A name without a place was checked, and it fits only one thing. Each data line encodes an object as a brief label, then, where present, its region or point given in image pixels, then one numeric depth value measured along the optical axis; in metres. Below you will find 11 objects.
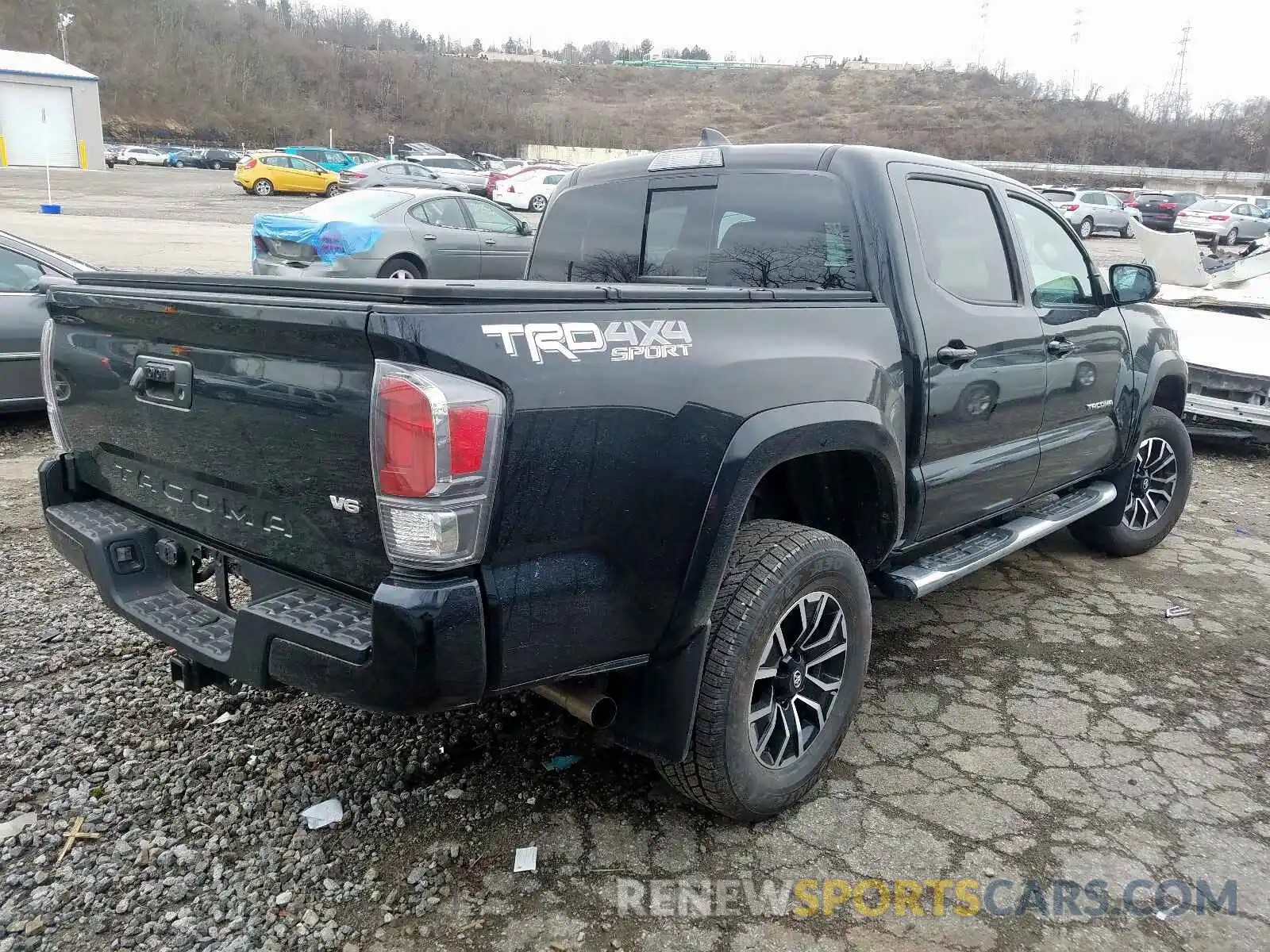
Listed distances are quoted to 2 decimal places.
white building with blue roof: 43.75
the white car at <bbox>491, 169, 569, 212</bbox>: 28.83
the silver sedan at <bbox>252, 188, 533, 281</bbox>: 10.68
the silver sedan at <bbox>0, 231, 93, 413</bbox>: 6.25
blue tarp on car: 10.65
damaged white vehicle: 7.13
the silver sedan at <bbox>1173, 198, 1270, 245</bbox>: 29.22
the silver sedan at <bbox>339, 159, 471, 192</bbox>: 25.92
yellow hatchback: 31.95
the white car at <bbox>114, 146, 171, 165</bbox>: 51.19
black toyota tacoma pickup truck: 1.96
